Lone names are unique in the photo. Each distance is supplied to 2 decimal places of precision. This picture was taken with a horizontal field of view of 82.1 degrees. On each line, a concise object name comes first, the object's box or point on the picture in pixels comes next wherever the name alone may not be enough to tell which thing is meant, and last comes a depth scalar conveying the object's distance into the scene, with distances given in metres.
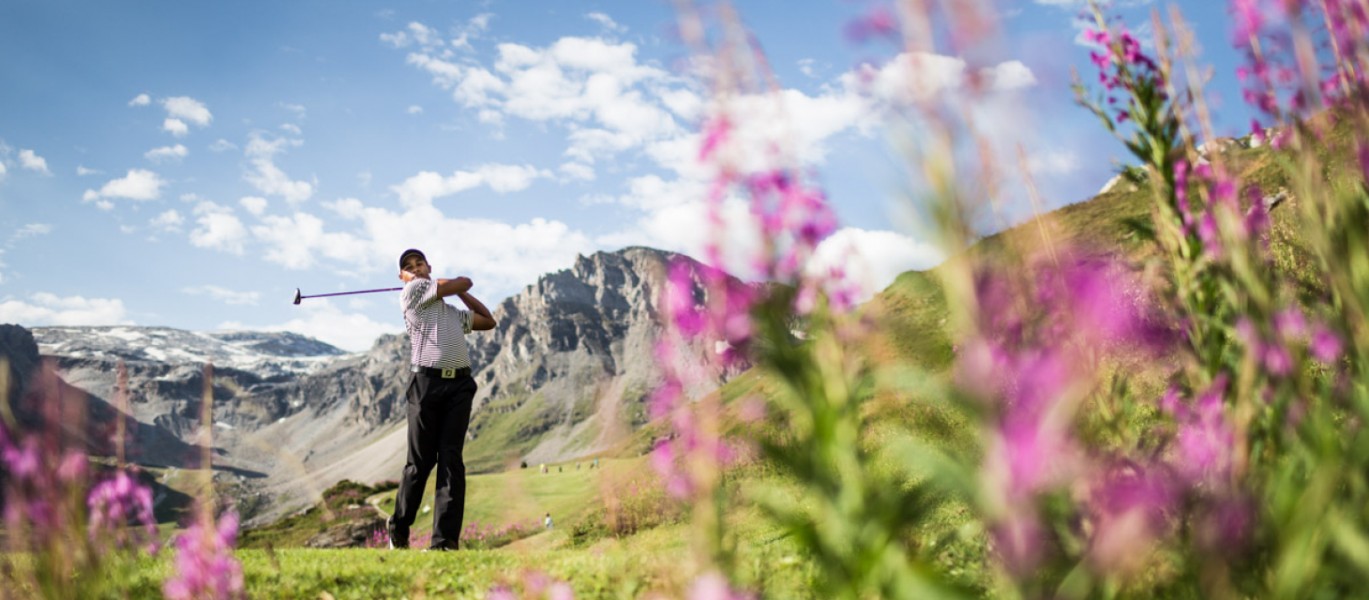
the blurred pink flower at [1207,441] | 1.89
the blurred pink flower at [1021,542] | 0.93
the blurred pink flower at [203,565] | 2.45
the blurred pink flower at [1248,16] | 2.62
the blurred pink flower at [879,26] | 1.38
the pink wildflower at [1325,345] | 2.71
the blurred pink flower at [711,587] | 1.50
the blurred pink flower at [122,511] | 2.75
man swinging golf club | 8.05
